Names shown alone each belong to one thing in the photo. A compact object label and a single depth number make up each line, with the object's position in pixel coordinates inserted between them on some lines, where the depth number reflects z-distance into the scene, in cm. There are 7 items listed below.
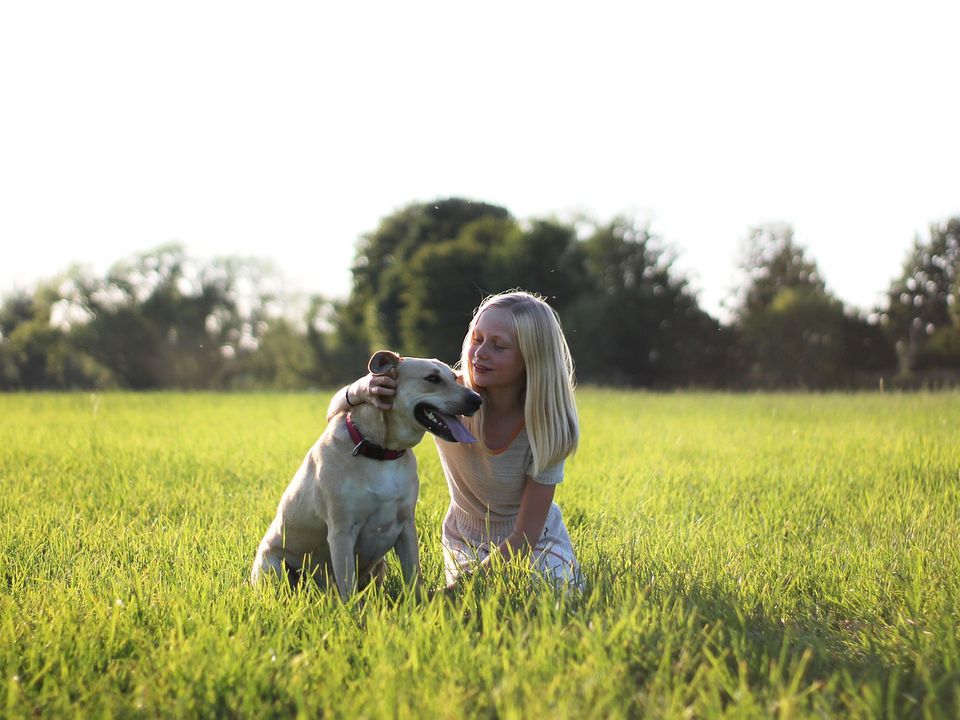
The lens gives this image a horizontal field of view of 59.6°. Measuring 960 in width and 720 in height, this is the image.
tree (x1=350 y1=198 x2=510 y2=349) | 4125
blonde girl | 443
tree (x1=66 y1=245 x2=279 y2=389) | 3744
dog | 403
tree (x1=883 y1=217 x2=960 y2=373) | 2942
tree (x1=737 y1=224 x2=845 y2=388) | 3278
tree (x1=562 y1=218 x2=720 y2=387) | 3444
